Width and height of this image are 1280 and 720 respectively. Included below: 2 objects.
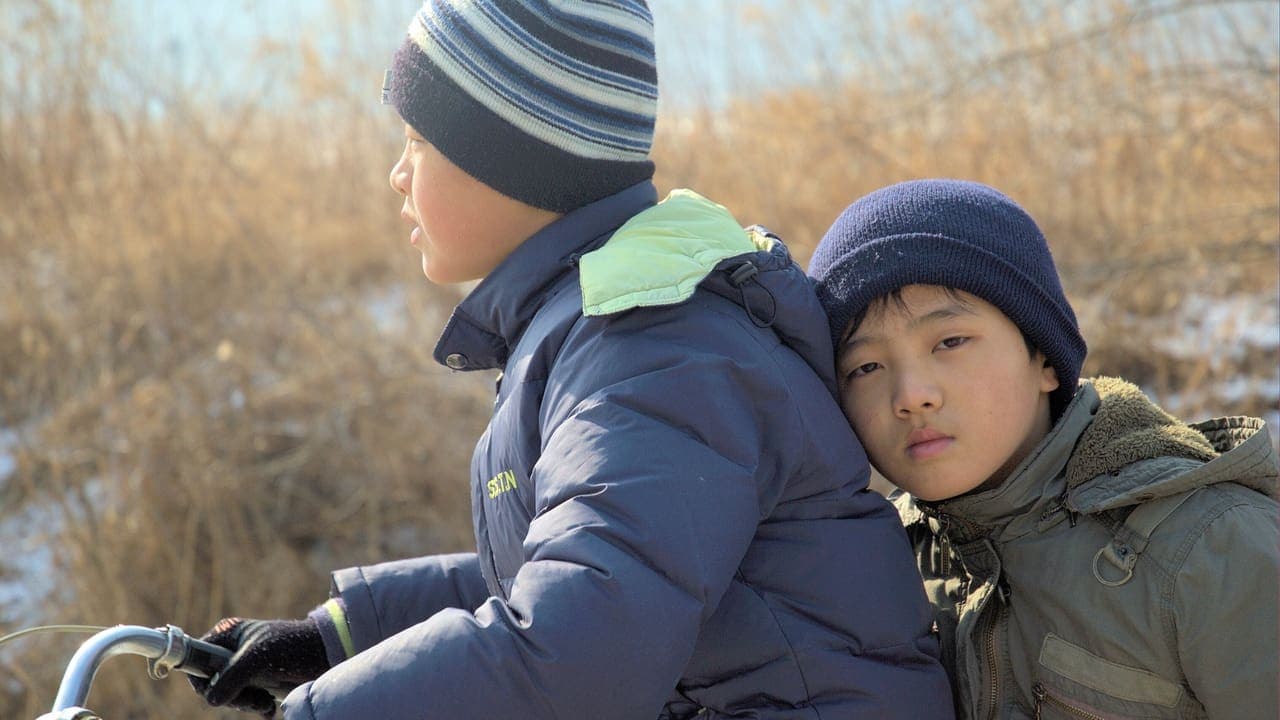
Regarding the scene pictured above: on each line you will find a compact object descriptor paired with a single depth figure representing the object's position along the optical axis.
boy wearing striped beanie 2.18
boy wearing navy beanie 2.30
